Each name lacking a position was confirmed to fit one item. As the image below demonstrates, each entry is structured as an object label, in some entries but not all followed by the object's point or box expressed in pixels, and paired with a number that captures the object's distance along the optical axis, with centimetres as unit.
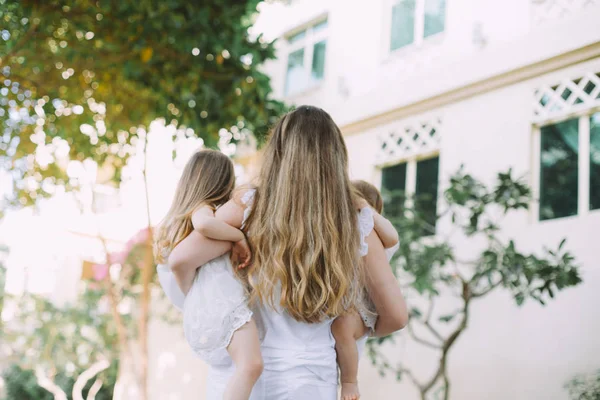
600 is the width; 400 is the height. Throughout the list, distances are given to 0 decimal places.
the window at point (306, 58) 900
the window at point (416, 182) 671
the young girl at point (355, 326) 219
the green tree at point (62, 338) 1018
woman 196
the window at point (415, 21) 727
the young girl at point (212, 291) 194
